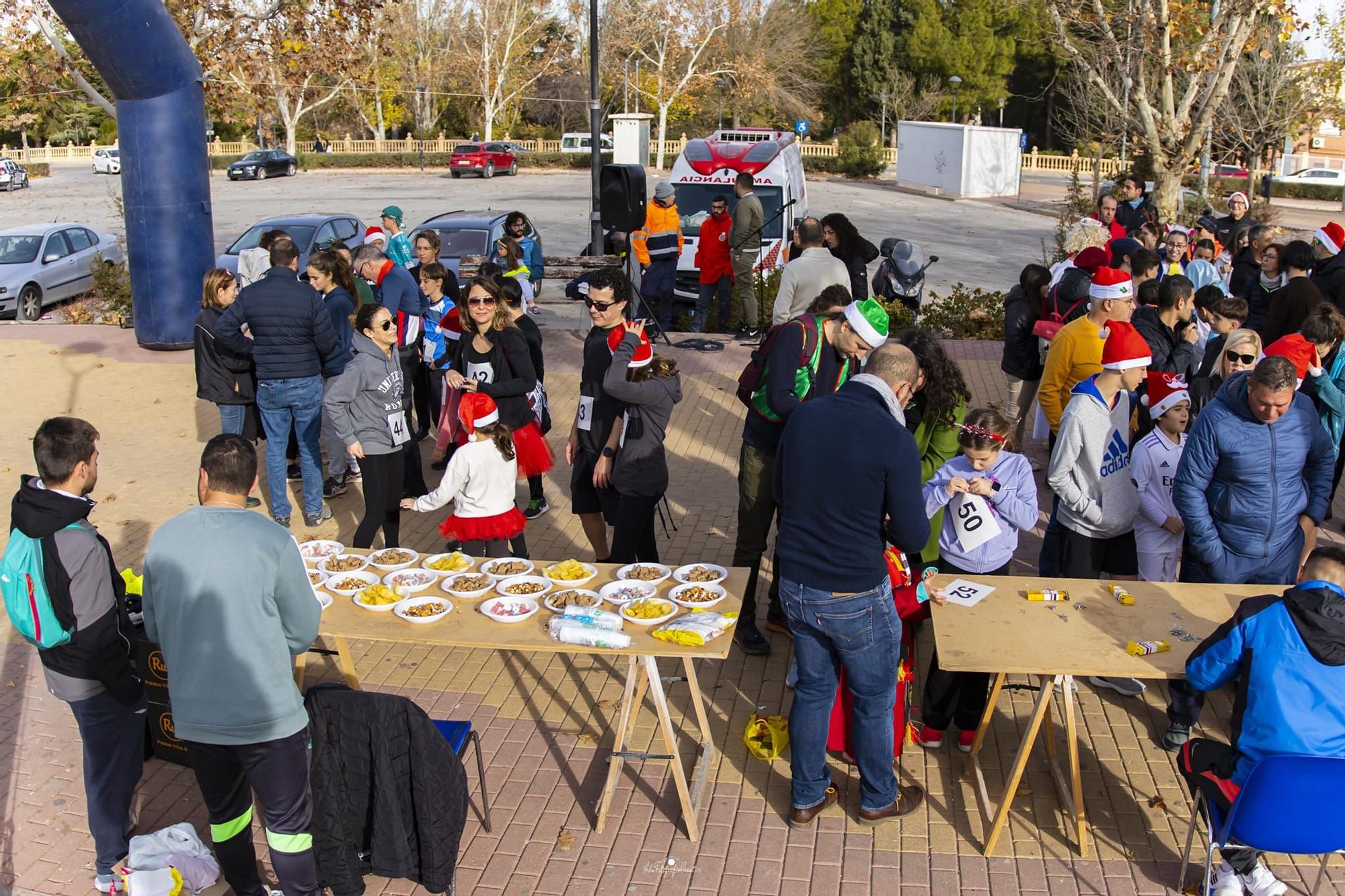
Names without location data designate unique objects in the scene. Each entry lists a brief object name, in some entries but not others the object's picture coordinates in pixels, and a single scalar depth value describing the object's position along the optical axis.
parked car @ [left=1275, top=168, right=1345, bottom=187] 46.00
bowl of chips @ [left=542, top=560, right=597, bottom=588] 5.18
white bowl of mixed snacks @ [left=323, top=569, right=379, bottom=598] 5.11
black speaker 14.19
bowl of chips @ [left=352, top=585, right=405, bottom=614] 4.90
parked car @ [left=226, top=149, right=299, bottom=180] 44.75
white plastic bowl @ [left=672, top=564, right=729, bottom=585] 5.25
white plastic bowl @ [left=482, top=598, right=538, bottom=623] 4.75
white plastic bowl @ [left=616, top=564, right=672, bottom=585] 5.27
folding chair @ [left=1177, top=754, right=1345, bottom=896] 3.74
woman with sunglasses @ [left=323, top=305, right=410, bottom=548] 6.90
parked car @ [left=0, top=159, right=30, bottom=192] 40.19
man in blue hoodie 3.89
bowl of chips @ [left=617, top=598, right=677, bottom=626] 4.73
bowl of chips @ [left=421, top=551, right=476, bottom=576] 5.38
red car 46.84
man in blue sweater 4.18
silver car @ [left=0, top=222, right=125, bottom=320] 16.84
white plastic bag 4.34
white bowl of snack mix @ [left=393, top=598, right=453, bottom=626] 4.77
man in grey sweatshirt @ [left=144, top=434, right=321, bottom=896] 3.65
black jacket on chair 4.02
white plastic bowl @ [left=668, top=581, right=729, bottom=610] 4.89
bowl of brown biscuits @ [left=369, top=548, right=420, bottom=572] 5.42
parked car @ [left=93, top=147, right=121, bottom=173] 45.62
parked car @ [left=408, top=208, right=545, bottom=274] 16.48
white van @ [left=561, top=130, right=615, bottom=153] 54.84
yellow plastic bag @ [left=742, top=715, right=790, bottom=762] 5.29
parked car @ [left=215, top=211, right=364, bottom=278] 16.72
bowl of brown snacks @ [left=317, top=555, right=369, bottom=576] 5.38
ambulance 15.73
